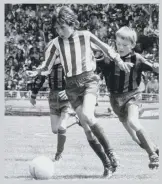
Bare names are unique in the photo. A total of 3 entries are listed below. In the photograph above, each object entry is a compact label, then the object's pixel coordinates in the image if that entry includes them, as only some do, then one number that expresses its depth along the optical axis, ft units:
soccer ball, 28.42
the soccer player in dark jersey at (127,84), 29.68
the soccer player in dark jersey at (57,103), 32.17
